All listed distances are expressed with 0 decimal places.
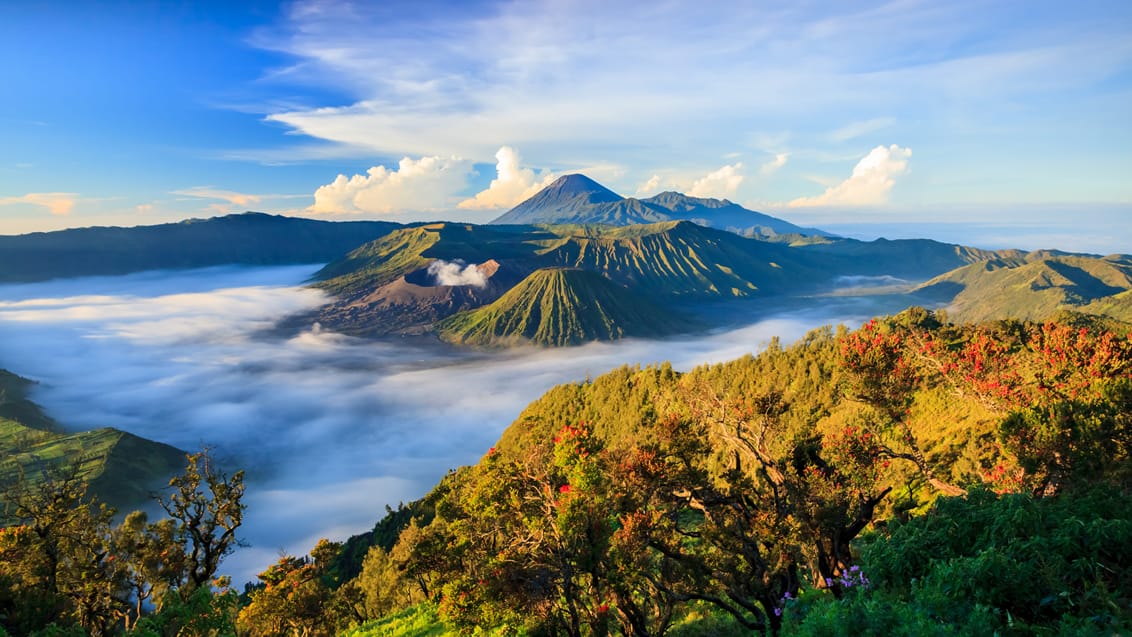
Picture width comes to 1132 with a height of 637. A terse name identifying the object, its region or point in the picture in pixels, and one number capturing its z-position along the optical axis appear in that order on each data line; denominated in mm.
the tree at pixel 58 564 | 21109
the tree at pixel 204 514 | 25422
